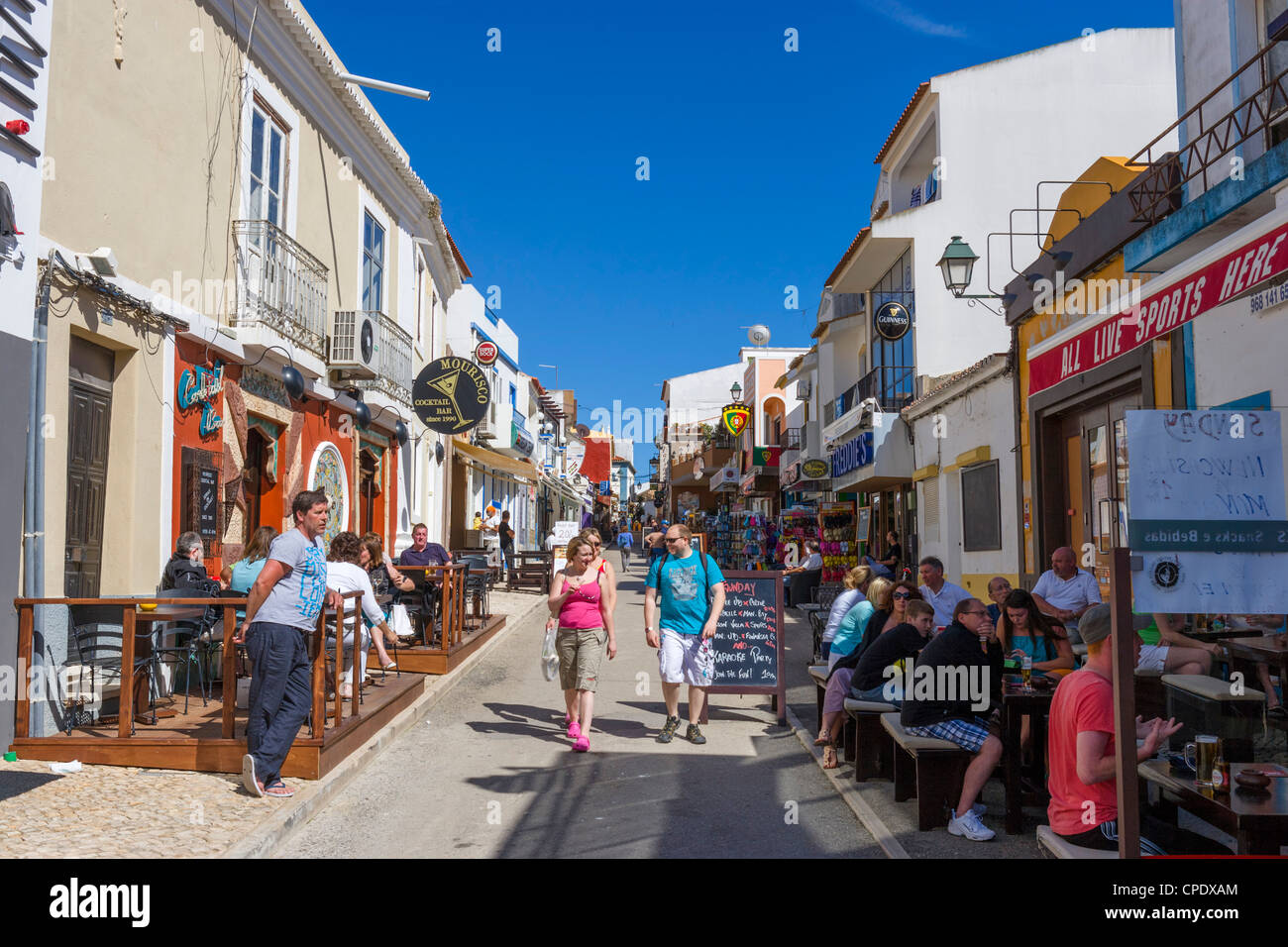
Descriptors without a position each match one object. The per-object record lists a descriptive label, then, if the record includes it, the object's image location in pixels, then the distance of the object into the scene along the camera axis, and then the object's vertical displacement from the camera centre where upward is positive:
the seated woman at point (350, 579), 8.48 -0.26
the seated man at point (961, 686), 5.72 -0.84
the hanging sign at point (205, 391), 9.19 +1.54
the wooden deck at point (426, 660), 10.99 -1.24
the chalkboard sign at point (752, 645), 8.94 -0.89
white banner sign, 3.98 +0.13
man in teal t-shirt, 8.24 -0.62
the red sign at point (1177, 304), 6.34 +1.87
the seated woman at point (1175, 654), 7.00 -0.80
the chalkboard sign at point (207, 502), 9.48 +0.48
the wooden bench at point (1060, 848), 4.09 -1.31
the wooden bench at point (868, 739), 6.80 -1.34
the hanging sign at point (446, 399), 15.54 +2.38
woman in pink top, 7.95 -0.65
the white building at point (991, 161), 19.34 +7.64
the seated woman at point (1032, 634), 7.39 -0.68
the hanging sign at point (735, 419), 37.22 +4.85
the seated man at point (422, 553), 12.73 -0.04
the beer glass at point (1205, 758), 4.05 -0.89
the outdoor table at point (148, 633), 6.60 -0.59
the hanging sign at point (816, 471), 24.84 +1.91
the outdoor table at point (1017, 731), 5.55 -1.13
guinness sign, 18.09 +4.15
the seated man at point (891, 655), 6.68 -0.76
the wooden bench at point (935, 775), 5.57 -1.31
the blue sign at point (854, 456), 19.97 +1.95
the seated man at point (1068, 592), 9.09 -0.45
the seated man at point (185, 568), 8.20 -0.14
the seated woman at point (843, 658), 7.49 -0.90
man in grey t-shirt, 5.94 -0.62
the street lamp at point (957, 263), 12.90 +3.70
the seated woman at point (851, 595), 8.28 -0.42
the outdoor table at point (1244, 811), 3.69 -1.05
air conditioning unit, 12.97 +2.73
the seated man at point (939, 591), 8.88 -0.42
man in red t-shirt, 4.16 -0.89
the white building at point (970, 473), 14.00 +1.15
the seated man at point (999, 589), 8.97 -0.42
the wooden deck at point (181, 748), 6.40 -1.31
